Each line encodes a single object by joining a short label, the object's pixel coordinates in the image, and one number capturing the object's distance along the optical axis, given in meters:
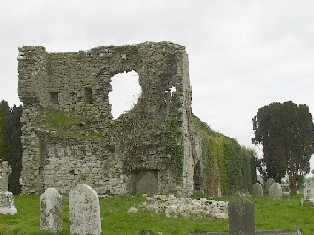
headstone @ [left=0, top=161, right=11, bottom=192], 24.27
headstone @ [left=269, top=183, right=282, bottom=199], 30.94
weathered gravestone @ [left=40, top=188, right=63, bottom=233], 17.33
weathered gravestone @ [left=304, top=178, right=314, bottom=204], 24.50
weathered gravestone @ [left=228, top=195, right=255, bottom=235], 14.09
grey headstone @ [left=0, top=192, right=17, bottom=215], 20.97
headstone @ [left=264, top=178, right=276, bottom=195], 41.09
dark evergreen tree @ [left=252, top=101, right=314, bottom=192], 48.22
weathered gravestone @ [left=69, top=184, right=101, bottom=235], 16.55
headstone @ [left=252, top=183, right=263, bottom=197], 36.58
